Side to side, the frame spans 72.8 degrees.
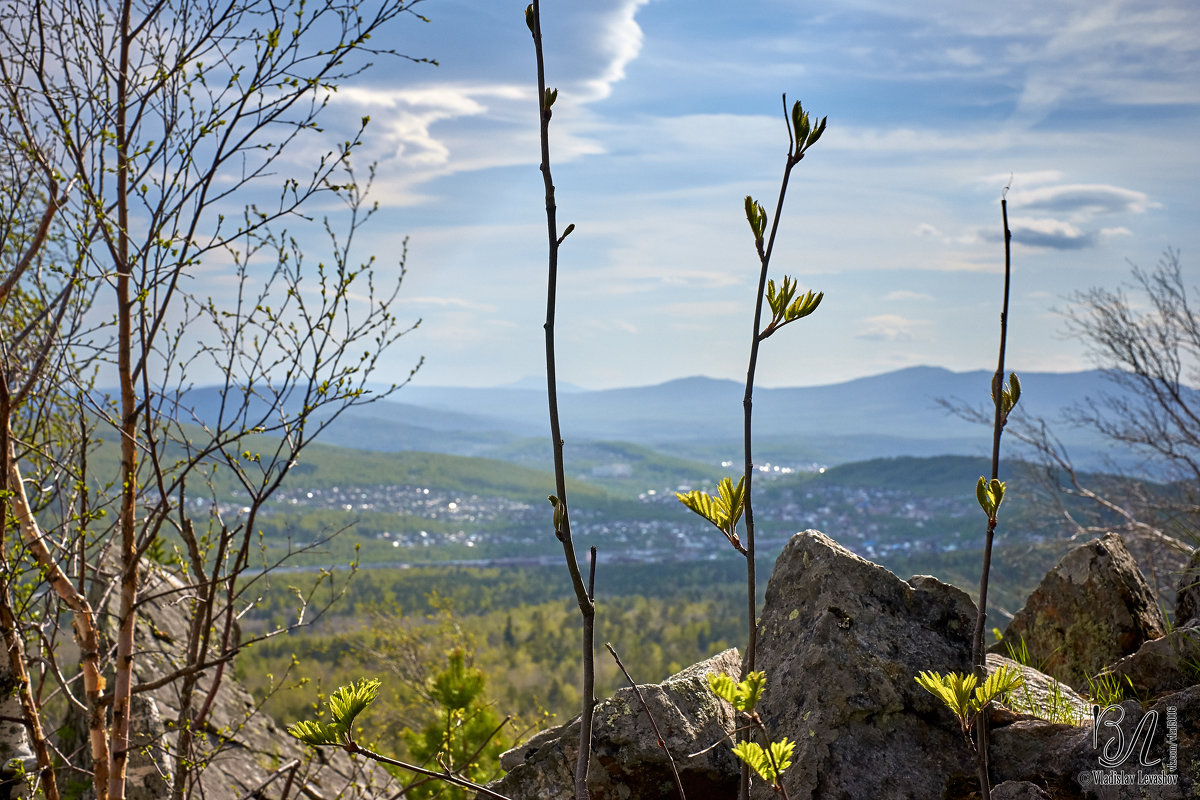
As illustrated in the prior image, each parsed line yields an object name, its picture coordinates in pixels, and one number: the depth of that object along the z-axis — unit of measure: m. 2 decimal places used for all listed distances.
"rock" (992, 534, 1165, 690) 3.69
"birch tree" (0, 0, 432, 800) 3.30
